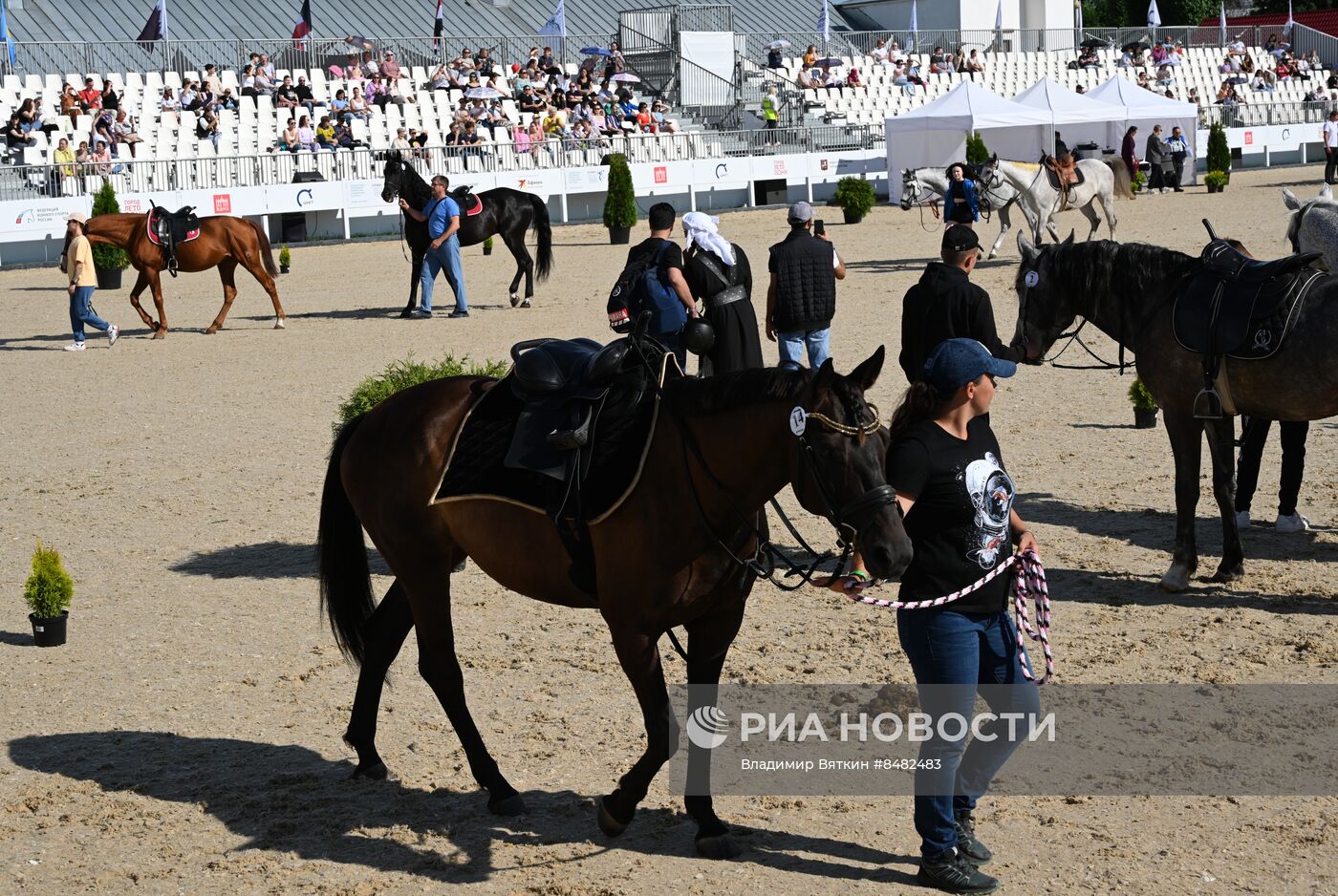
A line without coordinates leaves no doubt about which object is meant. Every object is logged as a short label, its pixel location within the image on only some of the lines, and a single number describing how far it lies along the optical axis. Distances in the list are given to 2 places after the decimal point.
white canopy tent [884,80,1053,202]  30.45
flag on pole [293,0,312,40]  38.78
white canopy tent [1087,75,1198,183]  33.53
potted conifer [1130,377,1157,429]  10.95
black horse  19.14
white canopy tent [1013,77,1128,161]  31.80
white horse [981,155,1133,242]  22.08
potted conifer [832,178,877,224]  28.59
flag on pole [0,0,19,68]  31.86
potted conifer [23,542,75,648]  7.04
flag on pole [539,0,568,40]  41.94
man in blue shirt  18.09
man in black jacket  7.52
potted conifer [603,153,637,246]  26.20
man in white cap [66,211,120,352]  16.22
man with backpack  8.27
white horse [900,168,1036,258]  22.38
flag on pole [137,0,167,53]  35.91
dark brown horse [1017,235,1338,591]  7.19
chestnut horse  17.28
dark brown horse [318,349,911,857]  4.05
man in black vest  9.08
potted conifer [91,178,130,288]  21.92
